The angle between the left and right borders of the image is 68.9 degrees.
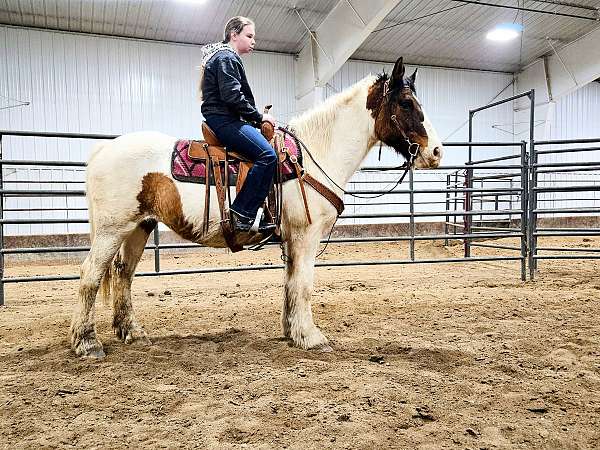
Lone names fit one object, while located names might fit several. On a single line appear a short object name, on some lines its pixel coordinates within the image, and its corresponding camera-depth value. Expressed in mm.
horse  2875
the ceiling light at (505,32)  11766
